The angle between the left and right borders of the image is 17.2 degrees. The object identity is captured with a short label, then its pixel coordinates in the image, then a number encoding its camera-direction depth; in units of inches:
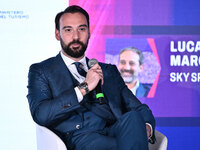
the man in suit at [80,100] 111.6
